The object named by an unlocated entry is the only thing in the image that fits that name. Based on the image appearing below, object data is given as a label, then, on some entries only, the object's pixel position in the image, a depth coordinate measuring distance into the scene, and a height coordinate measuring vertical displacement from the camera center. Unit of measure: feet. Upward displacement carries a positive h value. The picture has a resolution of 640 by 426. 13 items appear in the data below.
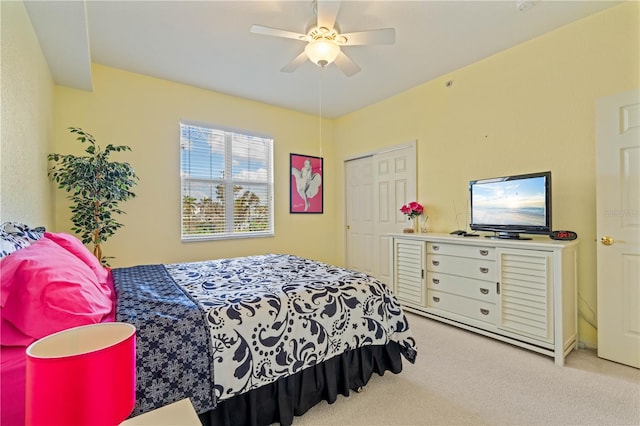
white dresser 7.30 -2.20
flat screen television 7.99 +0.23
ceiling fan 6.87 +4.40
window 12.26 +1.43
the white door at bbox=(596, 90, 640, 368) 6.96 -0.35
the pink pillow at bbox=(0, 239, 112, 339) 3.29 -0.97
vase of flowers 11.82 +0.04
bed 3.88 -1.94
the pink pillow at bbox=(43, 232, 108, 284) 5.57 -0.67
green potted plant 8.84 +0.94
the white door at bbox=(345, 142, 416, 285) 12.98 +0.59
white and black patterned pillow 3.88 -0.34
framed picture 15.07 +1.57
